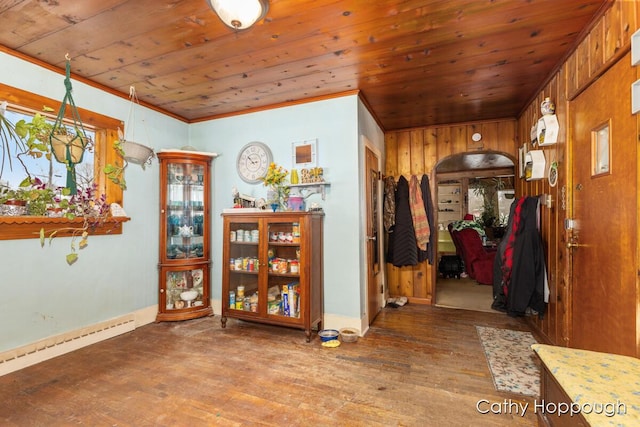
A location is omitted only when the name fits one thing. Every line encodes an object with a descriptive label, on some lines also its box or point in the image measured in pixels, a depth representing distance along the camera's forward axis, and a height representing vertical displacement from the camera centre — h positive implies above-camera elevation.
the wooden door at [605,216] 1.50 -0.02
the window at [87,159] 2.11 +0.55
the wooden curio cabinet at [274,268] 2.68 -0.54
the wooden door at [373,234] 3.11 -0.23
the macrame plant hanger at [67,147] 1.92 +0.46
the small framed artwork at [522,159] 3.15 +0.62
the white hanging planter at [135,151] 2.44 +0.55
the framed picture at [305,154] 3.01 +0.64
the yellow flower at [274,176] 2.89 +0.38
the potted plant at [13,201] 2.06 +0.10
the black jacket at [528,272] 2.52 -0.51
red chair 4.60 -0.69
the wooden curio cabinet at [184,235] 3.17 -0.24
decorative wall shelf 2.93 +0.27
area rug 1.92 -1.15
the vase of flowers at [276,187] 2.89 +0.29
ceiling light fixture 1.59 +1.14
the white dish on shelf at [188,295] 3.19 -0.90
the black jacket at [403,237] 3.64 -0.30
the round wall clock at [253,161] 3.23 +0.60
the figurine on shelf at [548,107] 2.40 +0.89
